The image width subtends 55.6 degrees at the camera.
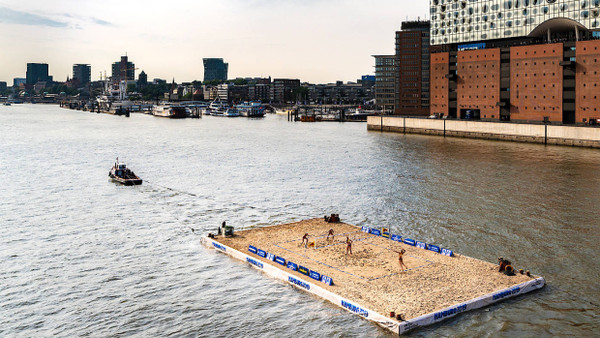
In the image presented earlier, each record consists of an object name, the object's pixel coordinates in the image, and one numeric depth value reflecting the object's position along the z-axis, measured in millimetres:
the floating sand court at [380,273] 32094
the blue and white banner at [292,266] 38094
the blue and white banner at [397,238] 45056
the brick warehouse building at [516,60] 128125
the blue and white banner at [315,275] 36094
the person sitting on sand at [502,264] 37594
